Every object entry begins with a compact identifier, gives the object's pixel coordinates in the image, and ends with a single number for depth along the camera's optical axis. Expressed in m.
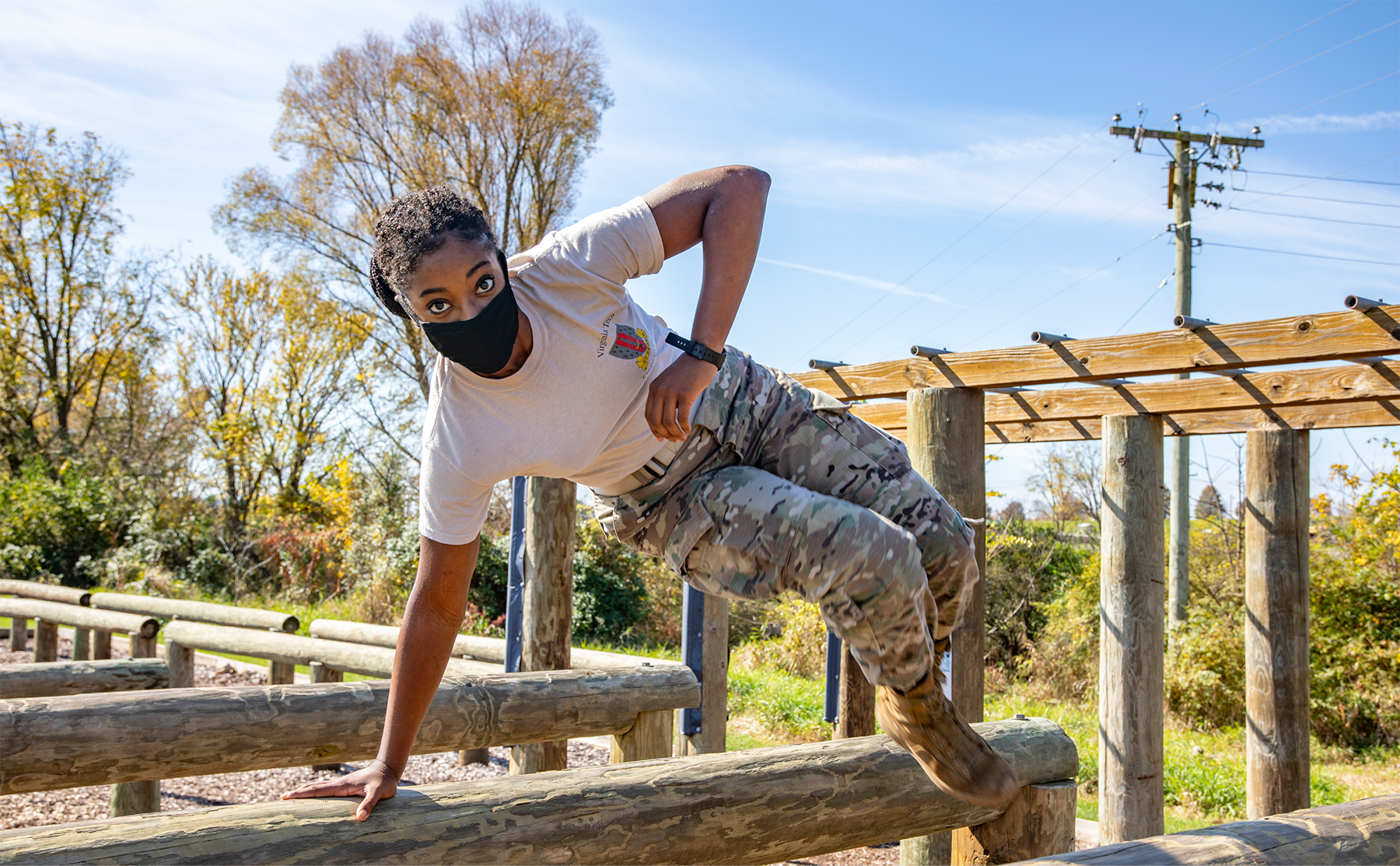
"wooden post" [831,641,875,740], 4.93
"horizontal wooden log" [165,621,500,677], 6.54
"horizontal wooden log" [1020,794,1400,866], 2.28
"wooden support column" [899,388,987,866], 4.27
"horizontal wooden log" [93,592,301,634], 8.59
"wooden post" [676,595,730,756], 5.93
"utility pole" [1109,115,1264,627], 12.88
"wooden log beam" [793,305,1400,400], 4.24
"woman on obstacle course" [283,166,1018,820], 2.10
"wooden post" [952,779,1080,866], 2.94
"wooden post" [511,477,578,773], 4.85
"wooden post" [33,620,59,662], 10.17
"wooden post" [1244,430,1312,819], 6.12
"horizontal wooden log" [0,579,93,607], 10.55
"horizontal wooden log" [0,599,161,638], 7.99
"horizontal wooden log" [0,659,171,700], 5.27
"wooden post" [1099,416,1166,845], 5.83
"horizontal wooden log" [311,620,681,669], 6.67
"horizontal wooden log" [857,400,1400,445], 6.34
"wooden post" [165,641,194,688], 6.54
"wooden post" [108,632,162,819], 5.02
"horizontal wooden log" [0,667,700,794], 2.92
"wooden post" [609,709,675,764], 4.13
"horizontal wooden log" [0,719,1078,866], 1.83
